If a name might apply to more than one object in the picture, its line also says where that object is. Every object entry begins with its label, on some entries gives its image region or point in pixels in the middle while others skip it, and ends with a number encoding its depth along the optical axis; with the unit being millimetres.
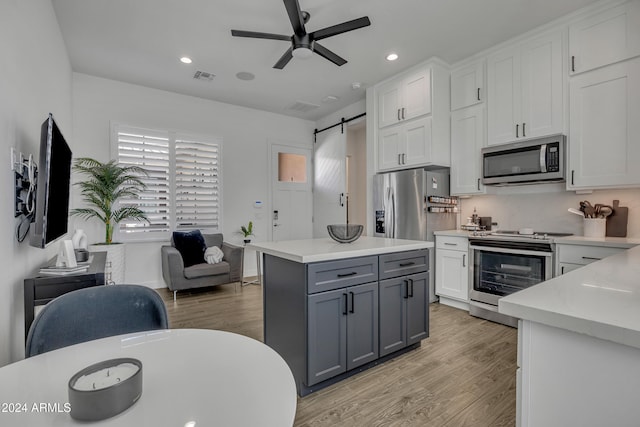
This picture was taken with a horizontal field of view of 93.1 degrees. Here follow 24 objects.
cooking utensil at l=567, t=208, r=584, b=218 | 2978
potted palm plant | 3658
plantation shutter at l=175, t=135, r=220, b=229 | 4699
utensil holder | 2812
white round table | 572
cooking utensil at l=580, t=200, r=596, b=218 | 2898
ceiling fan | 2427
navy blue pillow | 4301
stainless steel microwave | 2930
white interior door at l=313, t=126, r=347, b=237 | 5430
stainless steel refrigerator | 3689
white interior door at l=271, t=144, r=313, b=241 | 5648
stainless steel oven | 2844
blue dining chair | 1042
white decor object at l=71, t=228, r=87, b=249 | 2473
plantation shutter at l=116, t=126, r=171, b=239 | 4320
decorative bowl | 2455
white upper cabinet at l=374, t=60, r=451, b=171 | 3691
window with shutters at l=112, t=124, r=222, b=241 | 4355
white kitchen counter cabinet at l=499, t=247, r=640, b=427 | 679
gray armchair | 3965
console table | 1660
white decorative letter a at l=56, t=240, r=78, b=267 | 1904
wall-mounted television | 1645
